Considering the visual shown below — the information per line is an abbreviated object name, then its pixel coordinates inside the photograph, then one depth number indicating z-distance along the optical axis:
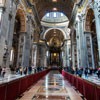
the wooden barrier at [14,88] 3.30
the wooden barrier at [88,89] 3.30
